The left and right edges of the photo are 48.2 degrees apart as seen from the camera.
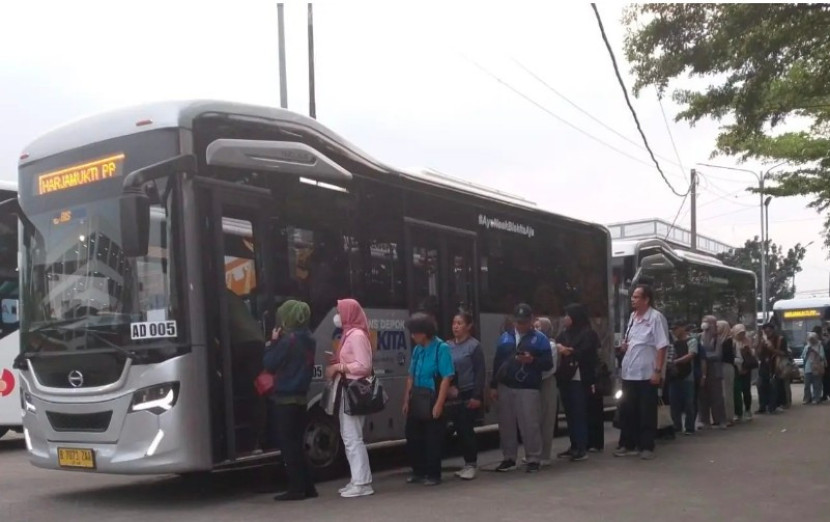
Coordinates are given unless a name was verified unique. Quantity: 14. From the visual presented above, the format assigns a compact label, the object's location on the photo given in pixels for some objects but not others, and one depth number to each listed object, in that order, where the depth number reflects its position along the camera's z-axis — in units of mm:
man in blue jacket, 9398
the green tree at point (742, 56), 10602
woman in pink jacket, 8039
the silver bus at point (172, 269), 7594
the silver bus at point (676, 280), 19531
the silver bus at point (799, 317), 36406
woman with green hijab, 7836
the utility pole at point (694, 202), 35216
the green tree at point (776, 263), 67625
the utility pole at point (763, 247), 44744
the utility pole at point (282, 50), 18578
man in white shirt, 9992
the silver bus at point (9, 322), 13117
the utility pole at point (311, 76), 18391
